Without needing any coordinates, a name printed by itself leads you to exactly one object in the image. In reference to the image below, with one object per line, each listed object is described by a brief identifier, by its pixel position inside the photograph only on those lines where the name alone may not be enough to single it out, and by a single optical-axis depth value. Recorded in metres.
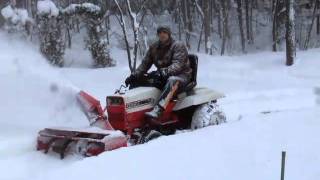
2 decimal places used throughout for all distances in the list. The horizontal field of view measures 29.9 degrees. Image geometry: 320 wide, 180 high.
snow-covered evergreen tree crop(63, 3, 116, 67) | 24.91
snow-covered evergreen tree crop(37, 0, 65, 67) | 24.39
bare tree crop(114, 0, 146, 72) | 21.86
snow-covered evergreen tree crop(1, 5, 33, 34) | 22.75
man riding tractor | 9.25
